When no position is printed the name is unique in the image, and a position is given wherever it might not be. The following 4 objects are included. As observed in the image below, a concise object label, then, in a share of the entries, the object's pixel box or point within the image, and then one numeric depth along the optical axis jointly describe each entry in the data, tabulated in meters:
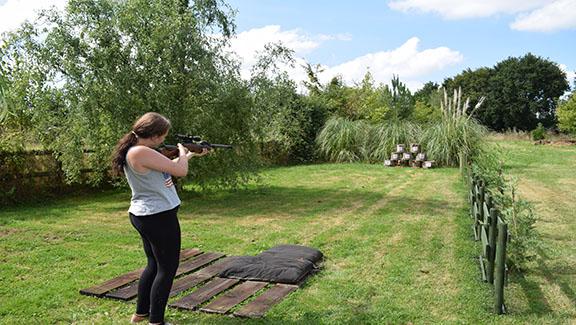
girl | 3.20
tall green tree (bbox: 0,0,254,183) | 8.14
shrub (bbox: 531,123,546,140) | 26.30
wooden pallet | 3.83
